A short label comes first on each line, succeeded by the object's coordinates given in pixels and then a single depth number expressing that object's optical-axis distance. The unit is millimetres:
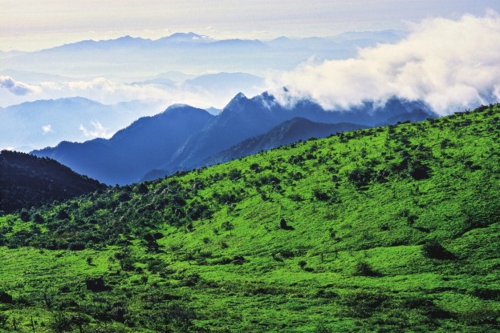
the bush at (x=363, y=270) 73312
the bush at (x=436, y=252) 72500
